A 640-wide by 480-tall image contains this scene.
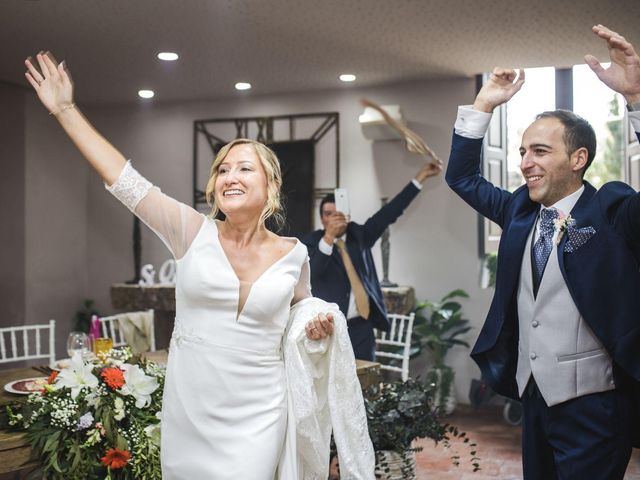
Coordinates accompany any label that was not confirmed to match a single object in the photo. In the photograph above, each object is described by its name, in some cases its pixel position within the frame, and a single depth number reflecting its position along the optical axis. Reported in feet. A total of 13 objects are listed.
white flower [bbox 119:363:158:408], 8.09
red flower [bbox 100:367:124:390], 7.98
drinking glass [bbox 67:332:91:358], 9.64
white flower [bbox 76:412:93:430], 7.64
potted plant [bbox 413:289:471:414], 19.72
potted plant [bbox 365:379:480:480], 9.40
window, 20.21
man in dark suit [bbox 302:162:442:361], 14.33
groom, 6.36
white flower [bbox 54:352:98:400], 7.87
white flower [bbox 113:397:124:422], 7.86
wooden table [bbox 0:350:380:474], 7.34
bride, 6.14
